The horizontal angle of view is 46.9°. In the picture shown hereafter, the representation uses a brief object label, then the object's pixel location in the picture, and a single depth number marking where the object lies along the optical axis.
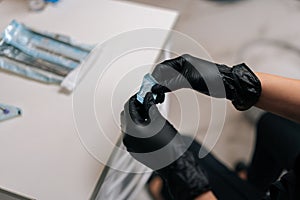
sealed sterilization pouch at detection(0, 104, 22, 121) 0.70
